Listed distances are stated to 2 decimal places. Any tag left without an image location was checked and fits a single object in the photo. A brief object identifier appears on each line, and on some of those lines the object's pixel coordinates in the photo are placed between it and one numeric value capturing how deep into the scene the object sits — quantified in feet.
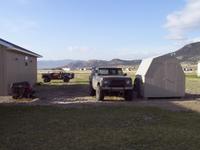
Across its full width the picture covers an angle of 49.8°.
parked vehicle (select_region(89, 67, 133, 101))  35.63
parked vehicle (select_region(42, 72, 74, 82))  75.85
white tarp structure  37.27
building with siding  40.14
